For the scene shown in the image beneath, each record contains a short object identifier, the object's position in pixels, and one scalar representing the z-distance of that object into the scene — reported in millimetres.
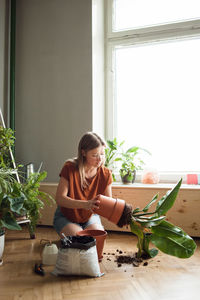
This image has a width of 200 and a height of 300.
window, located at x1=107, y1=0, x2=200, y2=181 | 3117
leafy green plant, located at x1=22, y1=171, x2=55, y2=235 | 2486
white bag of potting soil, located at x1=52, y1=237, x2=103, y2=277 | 1706
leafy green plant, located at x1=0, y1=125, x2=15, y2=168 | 2699
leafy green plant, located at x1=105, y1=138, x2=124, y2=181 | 3006
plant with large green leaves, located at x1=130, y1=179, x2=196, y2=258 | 1804
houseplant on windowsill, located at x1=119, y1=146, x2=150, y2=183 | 2949
